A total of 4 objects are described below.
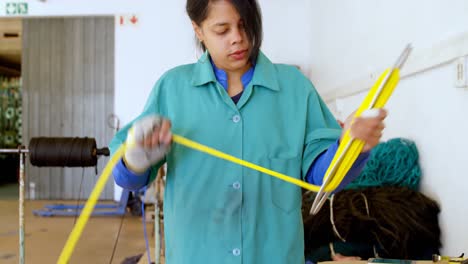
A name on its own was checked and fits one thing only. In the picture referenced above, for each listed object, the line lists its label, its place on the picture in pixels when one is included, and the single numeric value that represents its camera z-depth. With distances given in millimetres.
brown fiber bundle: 1965
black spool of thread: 1814
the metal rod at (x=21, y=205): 1905
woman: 939
